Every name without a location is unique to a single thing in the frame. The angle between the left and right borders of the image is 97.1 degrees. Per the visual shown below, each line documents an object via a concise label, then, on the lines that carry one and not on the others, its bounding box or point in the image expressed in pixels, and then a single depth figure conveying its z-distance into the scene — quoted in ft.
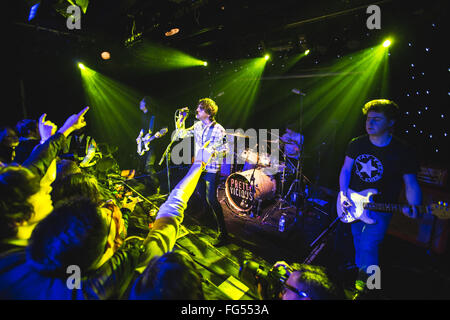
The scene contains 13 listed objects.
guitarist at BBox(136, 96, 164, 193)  18.59
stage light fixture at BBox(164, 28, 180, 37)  15.20
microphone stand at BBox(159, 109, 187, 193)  11.17
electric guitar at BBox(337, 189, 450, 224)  6.74
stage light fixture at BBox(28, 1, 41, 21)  11.43
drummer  18.20
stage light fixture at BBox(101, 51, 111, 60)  19.35
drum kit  14.61
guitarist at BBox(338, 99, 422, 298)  7.25
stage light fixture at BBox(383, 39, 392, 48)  13.66
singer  10.42
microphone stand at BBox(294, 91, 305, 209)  16.32
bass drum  14.56
